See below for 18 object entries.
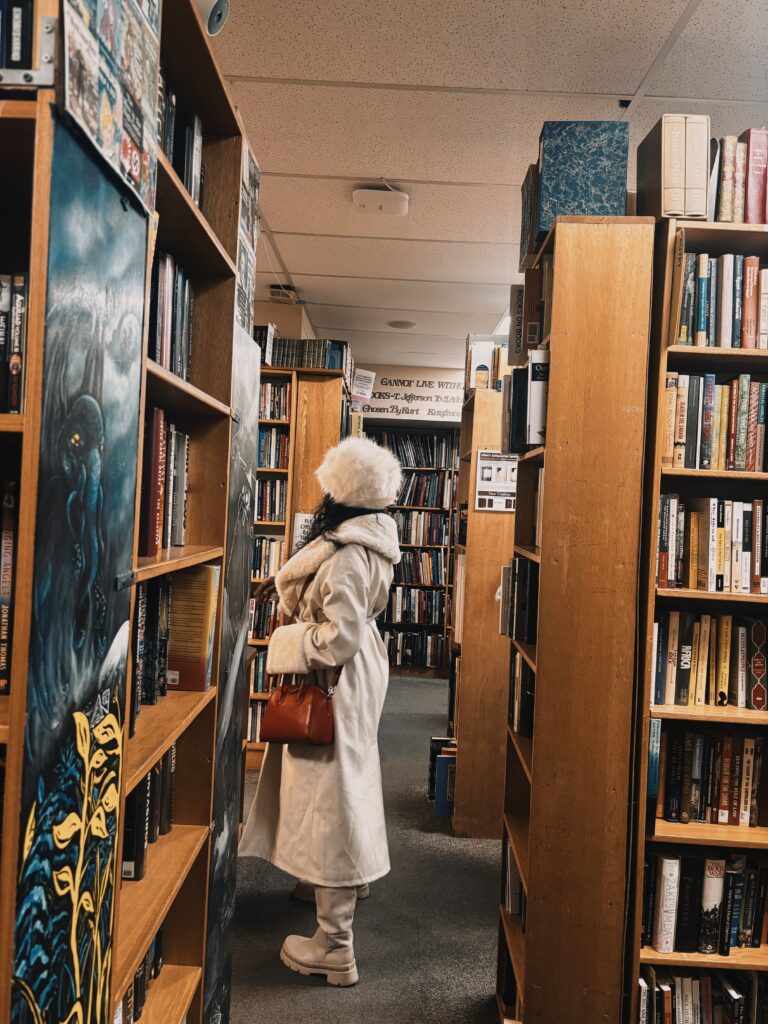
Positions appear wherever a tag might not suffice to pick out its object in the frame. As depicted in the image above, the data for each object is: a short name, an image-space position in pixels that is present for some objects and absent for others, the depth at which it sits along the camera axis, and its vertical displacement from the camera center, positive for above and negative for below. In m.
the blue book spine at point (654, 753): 1.87 -0.55
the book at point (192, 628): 1.57 -0.25
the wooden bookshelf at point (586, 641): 1.82 -0.28
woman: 2.32 -0.62
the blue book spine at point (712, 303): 1.92 +0.55
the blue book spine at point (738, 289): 1.92 +0.58
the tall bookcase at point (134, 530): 0.74 -0.04
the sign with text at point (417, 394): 6.76 +1.03
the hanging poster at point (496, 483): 3.48 +0.14
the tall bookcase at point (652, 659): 1.85 -0.32
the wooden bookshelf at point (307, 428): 4.32 +0.44
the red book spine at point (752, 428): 1.92 +0.24
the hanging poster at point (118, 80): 0.78 +0.47
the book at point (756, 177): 1.90 +0.85
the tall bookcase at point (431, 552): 6.96 -0.35
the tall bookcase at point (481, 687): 3.45 -0.76
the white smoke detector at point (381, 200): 2.93 +1.18
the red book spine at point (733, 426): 1.93 +0.25
